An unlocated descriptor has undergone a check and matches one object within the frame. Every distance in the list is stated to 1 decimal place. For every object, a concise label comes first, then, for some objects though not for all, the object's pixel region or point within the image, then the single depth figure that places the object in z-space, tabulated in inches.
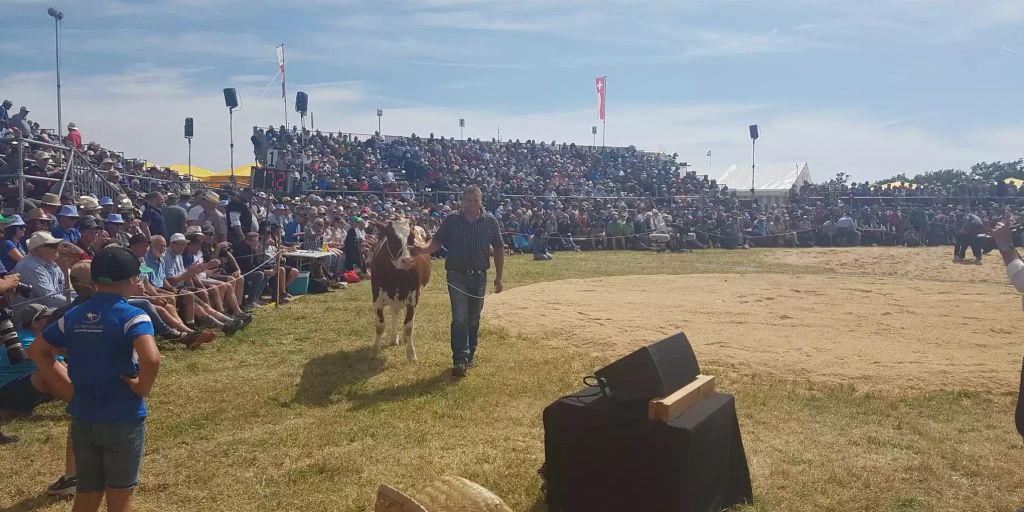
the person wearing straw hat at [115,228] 433.4
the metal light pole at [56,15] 836.0
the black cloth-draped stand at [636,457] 160.2
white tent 1732.3
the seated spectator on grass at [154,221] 510.9
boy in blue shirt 146.0
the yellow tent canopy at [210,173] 1248.2
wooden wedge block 161.9
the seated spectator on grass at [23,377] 263.7
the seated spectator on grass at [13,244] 334.3
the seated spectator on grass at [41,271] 300.8
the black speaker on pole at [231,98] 1037.8
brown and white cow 382.3
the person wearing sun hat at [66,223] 407.8
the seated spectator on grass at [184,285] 410.3
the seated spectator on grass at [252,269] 516.1
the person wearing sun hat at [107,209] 512.1
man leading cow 328.5
